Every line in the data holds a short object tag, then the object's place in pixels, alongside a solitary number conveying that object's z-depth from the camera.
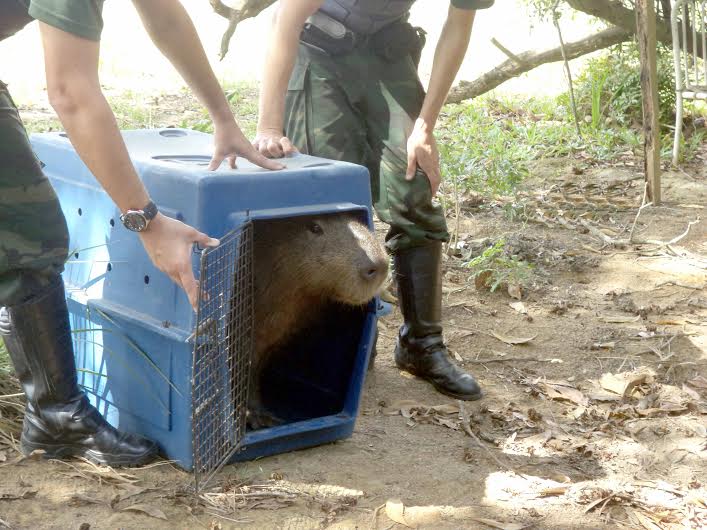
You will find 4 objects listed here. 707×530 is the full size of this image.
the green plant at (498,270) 4.95
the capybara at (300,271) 3.42
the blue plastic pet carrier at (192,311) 2.87
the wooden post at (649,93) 6.34
